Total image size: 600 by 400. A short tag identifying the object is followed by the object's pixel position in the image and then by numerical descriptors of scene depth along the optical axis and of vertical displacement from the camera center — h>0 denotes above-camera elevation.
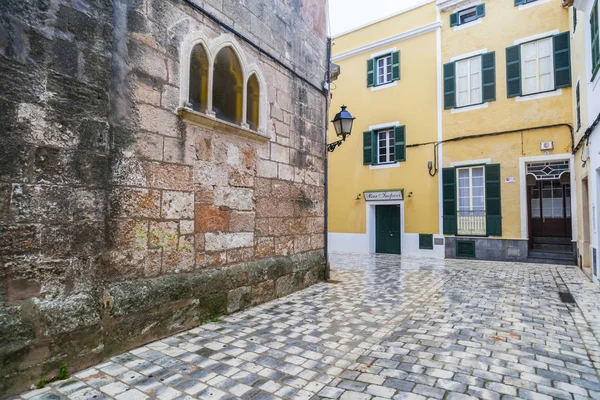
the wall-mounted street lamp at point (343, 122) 6.55 +1.74
